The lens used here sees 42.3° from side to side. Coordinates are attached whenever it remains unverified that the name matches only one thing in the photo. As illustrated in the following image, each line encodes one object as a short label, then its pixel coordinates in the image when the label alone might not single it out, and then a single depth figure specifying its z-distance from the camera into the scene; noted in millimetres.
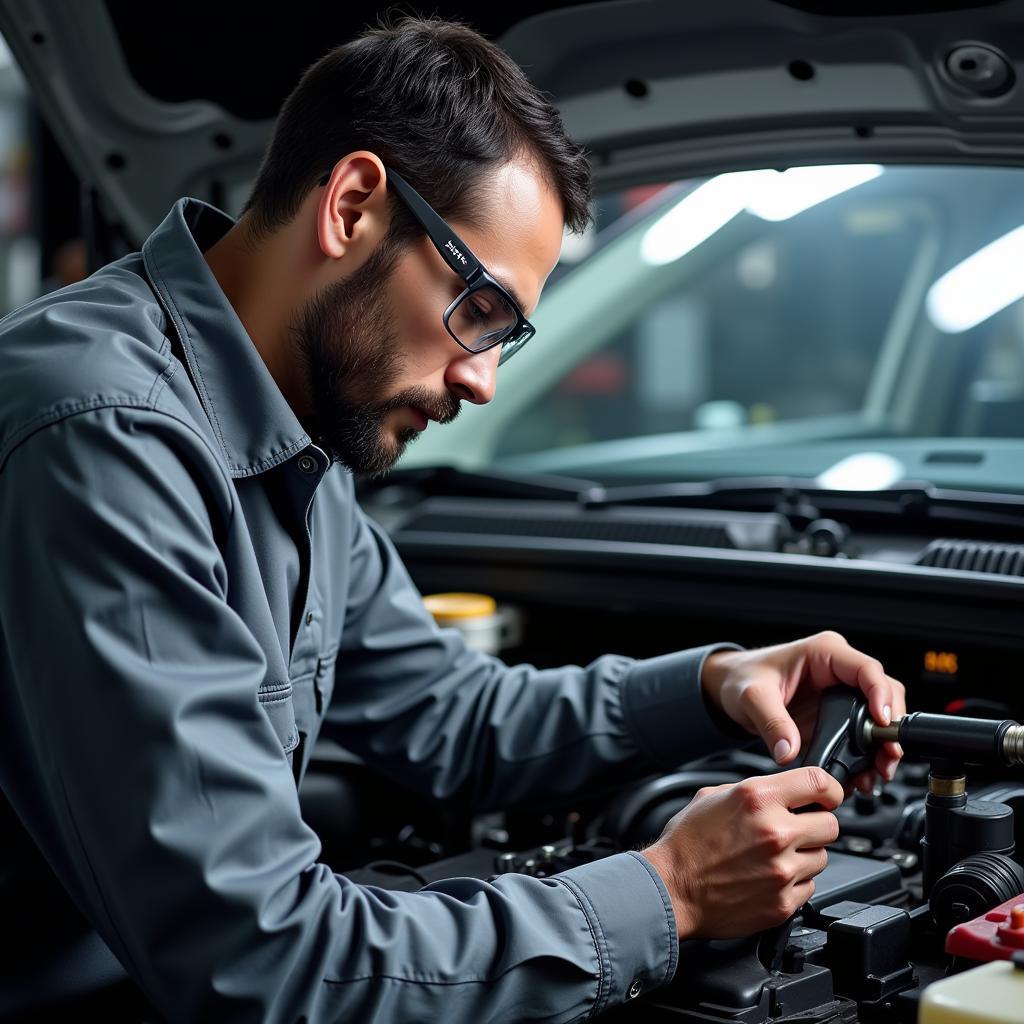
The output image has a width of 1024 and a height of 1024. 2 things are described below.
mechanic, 969
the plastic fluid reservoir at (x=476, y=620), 1809
